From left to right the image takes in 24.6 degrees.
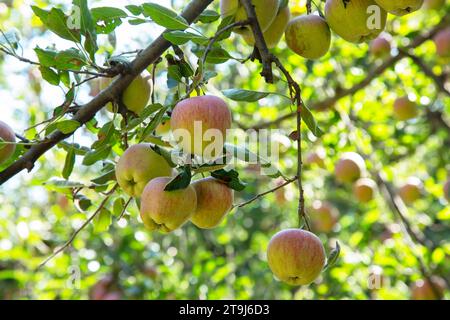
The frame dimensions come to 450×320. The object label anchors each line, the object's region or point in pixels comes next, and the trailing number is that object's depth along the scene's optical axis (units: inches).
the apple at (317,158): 96.4
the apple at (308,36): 52.4
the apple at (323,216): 110.4
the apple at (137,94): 53.6
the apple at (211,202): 49.3
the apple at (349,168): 93.2
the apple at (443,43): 89.5
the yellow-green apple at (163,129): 58.8
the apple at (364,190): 97.9
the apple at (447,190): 95.1
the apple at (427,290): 84.0
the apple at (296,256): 49.1
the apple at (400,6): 48.4
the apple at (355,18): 50.8
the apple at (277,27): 54.3
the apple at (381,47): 89.0
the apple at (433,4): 90.1
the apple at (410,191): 109.4
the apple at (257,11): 50.8
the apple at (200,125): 46.3
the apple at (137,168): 49.5
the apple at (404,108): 95.8
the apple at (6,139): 50.6
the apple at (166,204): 47.5
